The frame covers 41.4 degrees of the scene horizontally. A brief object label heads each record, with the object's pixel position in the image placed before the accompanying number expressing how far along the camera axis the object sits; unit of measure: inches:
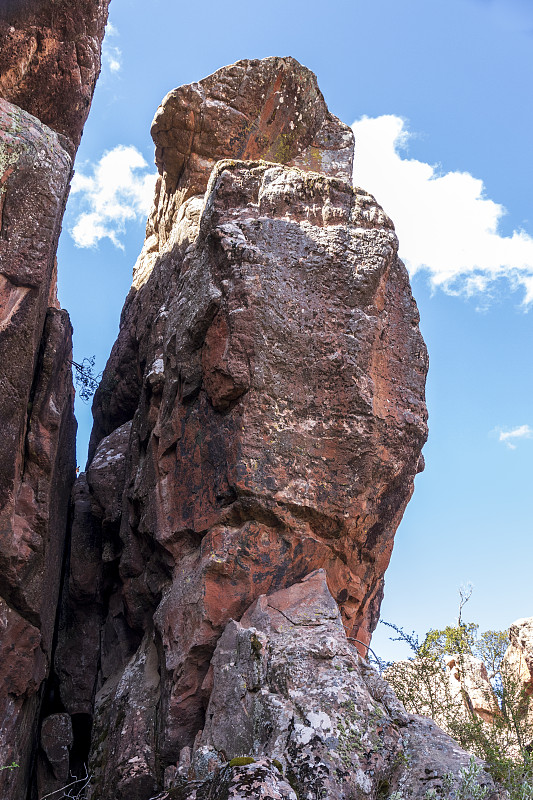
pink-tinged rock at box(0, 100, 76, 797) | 343.3
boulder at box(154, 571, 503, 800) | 231.9
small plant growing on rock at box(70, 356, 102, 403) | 569.6
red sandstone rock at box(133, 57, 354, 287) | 518.3
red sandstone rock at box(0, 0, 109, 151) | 411.8
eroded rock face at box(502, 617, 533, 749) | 613.3
